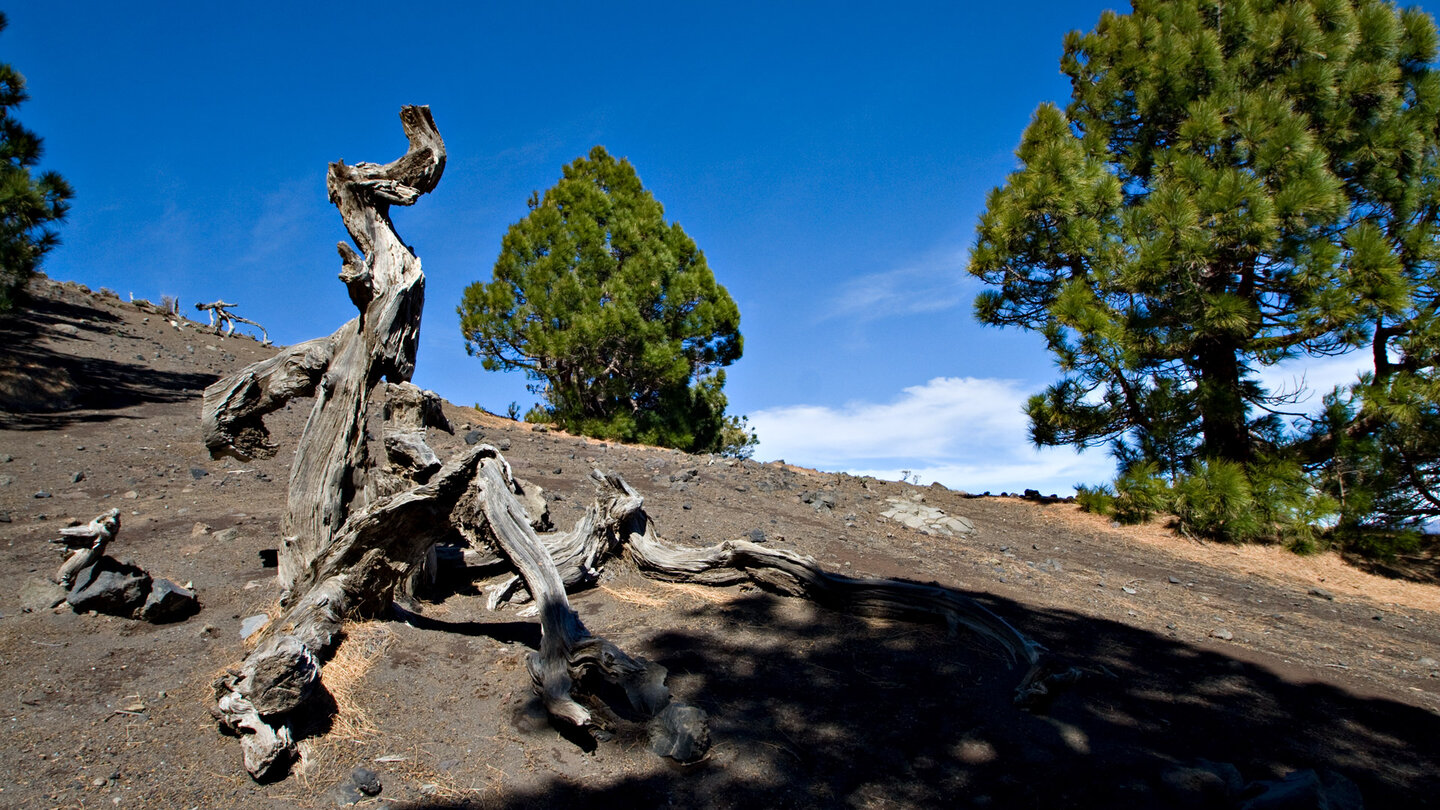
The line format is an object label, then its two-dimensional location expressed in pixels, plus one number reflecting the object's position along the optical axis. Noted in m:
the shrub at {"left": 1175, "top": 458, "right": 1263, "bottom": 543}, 10.73
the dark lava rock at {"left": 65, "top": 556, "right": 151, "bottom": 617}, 4.34
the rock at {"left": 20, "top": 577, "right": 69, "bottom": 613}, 4.43
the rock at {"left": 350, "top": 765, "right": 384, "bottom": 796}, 3.09
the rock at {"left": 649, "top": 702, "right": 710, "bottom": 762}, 3.36
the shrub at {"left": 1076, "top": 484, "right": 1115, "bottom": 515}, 12.09
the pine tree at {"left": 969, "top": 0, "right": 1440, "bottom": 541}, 10.79
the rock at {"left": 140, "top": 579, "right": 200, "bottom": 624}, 4.37
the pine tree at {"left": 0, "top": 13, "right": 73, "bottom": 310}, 10.37
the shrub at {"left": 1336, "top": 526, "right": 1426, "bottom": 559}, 10.44
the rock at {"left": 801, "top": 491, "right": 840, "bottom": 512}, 9.33
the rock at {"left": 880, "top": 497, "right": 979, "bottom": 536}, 9.31
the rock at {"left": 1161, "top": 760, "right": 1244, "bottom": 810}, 3.04
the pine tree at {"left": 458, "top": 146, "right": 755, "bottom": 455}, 18.55
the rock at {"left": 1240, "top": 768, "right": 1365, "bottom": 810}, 2.86
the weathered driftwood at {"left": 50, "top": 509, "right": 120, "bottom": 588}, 4.45
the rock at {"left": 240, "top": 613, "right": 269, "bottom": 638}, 4.31
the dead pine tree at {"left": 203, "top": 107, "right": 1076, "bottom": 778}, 3.65
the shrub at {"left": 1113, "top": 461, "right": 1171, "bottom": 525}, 11.53
